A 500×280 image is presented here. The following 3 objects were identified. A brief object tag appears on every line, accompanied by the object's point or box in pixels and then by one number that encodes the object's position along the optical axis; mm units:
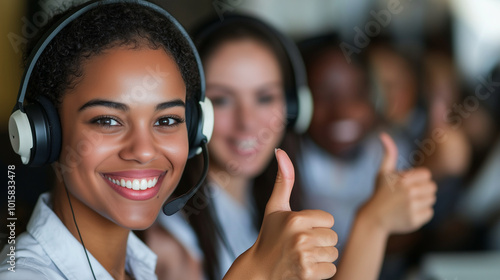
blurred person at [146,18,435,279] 1571
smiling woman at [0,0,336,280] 1288
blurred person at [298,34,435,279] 2259
